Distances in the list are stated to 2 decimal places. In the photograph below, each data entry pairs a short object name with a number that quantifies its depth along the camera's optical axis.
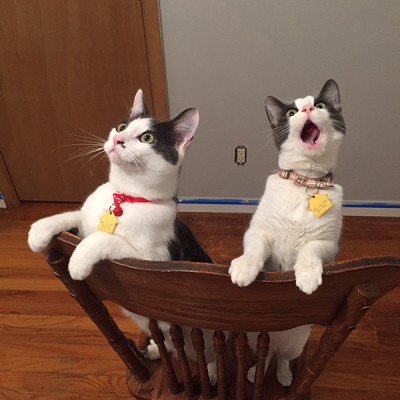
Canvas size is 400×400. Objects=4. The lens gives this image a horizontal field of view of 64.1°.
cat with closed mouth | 0.80
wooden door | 1.84
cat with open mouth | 0.85
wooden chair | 0.47
